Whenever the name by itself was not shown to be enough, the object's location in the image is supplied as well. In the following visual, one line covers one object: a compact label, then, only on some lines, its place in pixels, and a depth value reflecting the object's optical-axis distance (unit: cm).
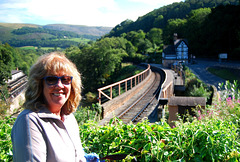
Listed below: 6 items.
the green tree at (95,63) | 5253
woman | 152
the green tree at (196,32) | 5651
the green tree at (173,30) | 7167
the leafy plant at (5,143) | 274
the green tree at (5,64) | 3894
